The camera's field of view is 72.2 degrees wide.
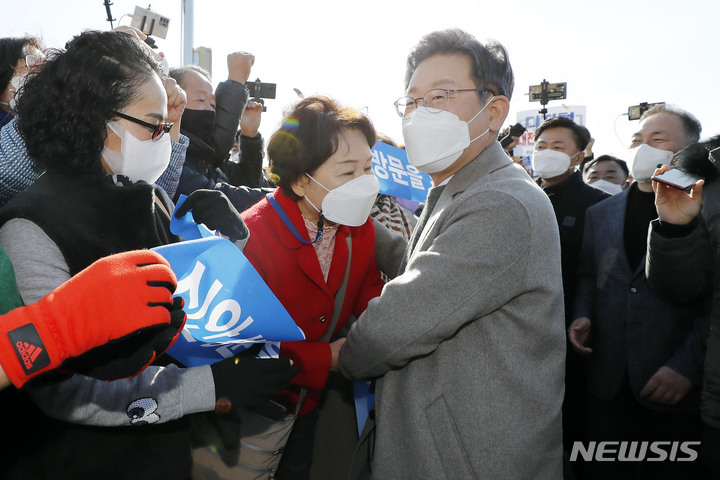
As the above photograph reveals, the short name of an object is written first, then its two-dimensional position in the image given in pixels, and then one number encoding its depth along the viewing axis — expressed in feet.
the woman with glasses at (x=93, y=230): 4.24
